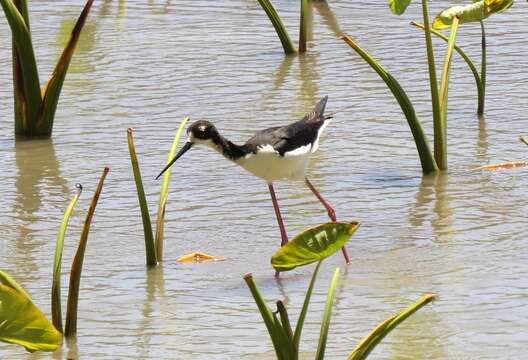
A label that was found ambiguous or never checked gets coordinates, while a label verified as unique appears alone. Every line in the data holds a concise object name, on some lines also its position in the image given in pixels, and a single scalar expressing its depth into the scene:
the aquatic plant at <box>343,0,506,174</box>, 13.59
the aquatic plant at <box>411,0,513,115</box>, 15.05
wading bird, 12.37
